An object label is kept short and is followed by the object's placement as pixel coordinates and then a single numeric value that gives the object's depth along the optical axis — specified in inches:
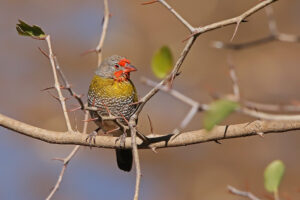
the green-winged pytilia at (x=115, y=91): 424.8
